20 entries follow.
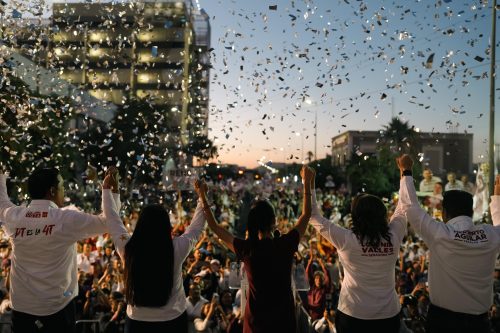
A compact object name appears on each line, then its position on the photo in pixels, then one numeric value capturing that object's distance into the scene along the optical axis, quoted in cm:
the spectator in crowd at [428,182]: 1197
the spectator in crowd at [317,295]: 692
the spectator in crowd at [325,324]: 614
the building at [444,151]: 5988
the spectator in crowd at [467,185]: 1230
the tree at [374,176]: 3866
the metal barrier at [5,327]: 620
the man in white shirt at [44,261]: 275
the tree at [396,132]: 4366
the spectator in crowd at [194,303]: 589
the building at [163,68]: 5909
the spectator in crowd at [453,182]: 1051
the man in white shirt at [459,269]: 276
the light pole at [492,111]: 1265
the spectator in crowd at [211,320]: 562
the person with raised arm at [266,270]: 278
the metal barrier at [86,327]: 648
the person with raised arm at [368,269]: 280
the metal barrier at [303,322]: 383
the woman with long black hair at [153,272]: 265
